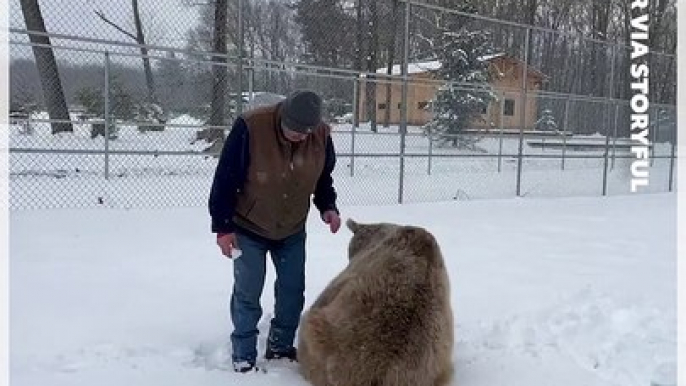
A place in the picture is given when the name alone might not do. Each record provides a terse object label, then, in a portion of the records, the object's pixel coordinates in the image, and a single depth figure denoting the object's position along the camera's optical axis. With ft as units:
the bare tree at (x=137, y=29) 28.32
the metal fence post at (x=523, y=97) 40.37
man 11.83
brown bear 10.45
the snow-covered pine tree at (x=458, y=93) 44.80
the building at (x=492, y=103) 40.75
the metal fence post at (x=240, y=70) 28.37
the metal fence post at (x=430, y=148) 40.85
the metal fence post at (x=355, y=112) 35.70
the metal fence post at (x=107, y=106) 26.73
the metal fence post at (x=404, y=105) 32.83
